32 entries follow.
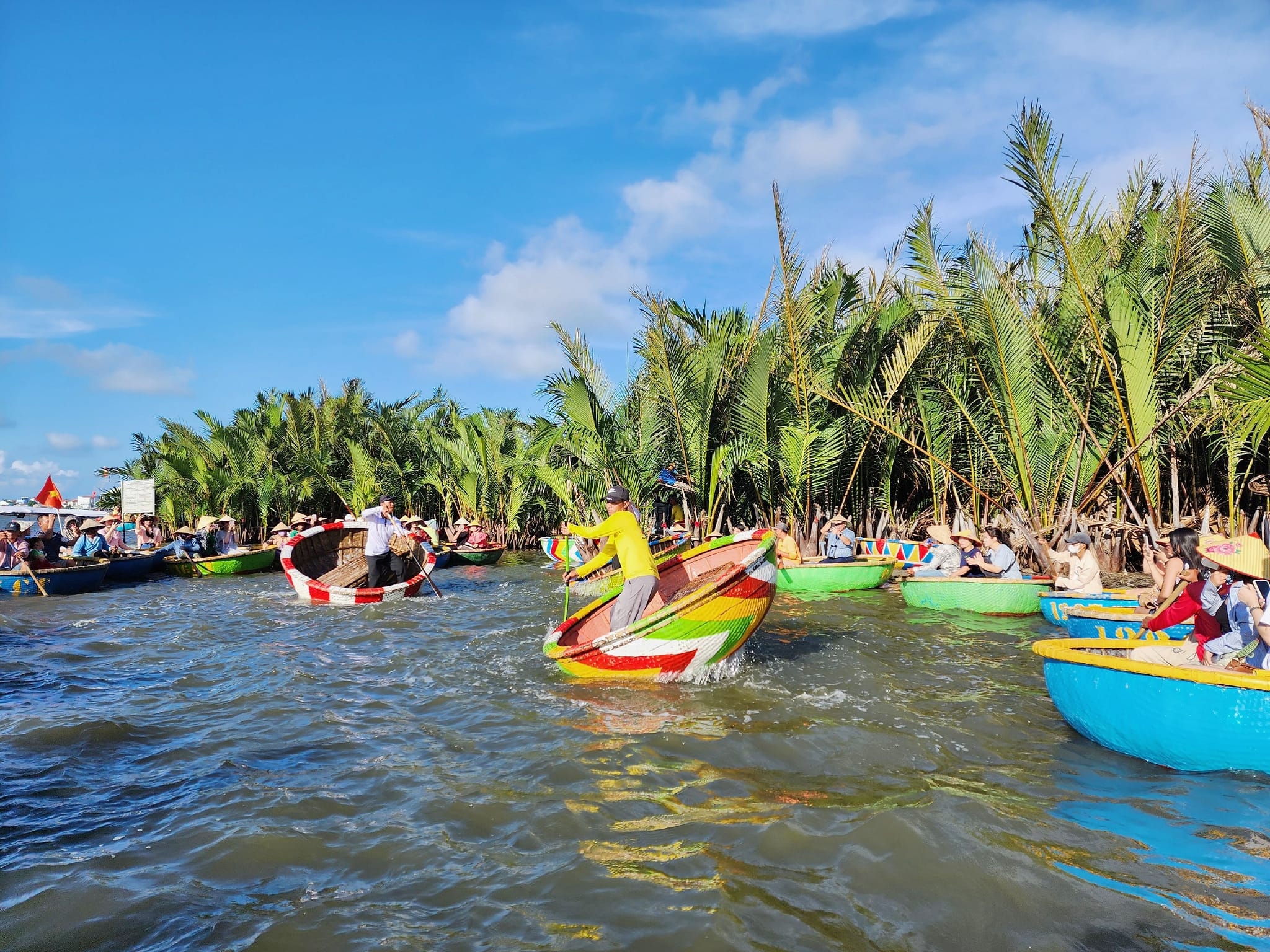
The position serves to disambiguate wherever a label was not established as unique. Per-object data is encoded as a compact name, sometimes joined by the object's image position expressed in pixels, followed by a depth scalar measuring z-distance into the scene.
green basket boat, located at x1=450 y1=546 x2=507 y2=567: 21.98
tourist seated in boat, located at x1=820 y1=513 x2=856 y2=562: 14.32
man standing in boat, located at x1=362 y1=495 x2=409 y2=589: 13.72
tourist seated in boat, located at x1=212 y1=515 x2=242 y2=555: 21.72
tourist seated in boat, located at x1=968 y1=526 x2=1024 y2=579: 11.81
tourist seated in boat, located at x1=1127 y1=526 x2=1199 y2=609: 6.31
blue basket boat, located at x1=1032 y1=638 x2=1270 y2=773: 4.71
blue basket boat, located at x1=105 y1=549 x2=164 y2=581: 18.05
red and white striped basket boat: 13.41
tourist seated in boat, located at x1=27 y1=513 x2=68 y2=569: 16.59
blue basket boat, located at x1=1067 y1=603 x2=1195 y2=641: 8.07
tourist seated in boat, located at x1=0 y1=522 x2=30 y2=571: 15.23
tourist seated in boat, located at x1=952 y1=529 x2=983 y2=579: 11.96
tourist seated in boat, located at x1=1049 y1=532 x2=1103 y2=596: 10.32
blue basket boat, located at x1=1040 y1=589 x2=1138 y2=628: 9.34
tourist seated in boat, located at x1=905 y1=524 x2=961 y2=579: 12.32
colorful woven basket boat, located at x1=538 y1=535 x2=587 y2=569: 19.85
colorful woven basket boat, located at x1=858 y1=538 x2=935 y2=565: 14.91
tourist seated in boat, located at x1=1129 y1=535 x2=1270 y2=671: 5.25
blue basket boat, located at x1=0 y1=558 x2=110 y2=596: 14.95
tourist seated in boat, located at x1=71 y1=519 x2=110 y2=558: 18.39
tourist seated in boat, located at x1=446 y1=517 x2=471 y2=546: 24.39
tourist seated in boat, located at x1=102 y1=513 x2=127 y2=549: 19.39
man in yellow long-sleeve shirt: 7.69
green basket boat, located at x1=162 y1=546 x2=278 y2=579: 19.38
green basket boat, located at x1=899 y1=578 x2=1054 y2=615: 11.18
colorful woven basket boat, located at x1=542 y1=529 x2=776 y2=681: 7.12
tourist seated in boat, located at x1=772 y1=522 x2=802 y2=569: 14.41
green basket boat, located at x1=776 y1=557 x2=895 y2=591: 13.79
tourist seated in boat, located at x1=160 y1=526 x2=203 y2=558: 19.78
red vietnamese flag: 25.06
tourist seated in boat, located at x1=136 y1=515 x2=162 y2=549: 22.09
